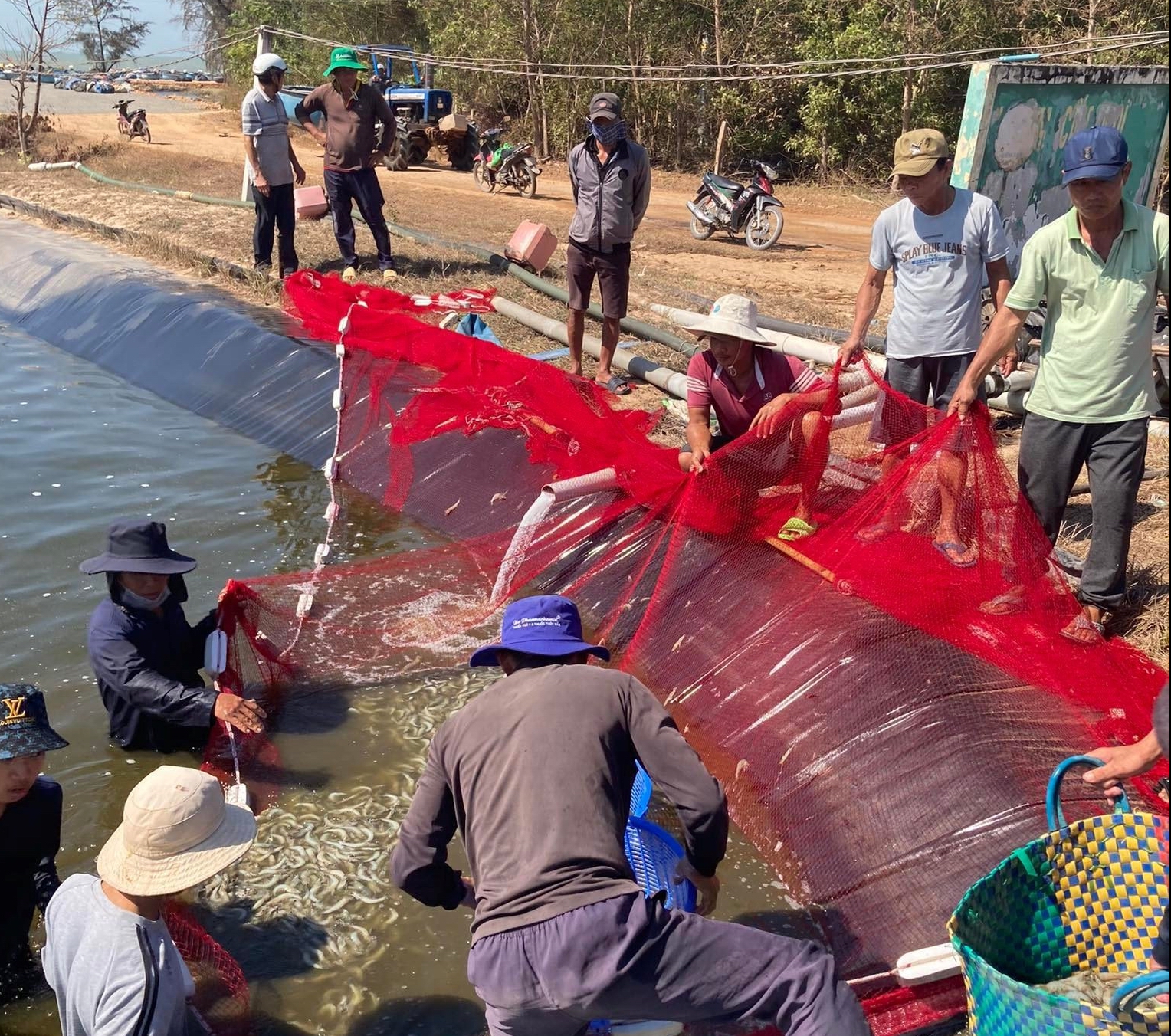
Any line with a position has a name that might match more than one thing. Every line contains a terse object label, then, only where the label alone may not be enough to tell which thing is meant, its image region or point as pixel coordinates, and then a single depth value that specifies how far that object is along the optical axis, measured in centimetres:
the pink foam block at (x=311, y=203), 1149
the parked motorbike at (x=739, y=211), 1424
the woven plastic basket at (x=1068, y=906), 279
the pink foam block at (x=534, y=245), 1077
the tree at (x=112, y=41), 6034
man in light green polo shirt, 407
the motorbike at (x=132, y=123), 2700
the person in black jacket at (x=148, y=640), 417
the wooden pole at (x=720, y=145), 2045
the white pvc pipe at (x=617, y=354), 781
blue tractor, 2222
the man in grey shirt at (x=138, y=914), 267
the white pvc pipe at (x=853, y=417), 509
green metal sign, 780
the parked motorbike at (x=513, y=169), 1875
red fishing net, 363
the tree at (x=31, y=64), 2089
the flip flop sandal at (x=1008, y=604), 428
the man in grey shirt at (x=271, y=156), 984
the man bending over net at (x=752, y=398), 475
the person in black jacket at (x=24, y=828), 319
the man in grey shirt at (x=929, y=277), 495
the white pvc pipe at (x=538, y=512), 545
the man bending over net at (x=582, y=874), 252
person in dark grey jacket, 766
